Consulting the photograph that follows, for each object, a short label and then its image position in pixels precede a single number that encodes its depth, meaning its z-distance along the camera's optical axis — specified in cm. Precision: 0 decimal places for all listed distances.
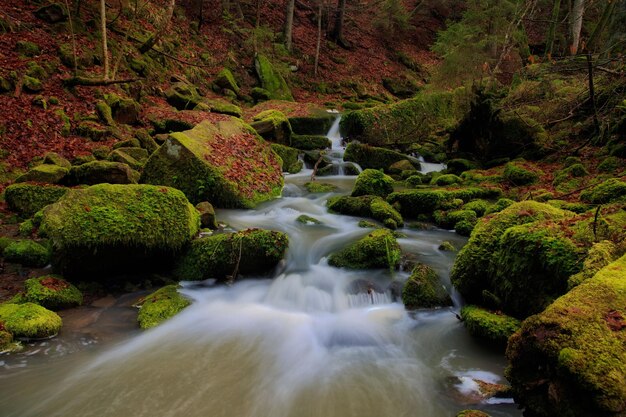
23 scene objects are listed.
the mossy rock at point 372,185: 1026
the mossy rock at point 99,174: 791
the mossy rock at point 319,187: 1141
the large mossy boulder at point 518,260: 410
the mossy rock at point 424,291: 559
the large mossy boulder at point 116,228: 543
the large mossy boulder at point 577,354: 235
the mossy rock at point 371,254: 658
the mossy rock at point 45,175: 764
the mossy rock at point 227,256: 625
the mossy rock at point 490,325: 439
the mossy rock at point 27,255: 588
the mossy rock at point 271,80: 2102
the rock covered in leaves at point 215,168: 895
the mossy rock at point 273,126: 1409
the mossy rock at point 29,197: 720
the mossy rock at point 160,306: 513
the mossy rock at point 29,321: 446
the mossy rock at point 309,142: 1563
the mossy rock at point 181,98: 1479
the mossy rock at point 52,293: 504
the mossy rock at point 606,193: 693
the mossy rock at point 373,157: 1454
